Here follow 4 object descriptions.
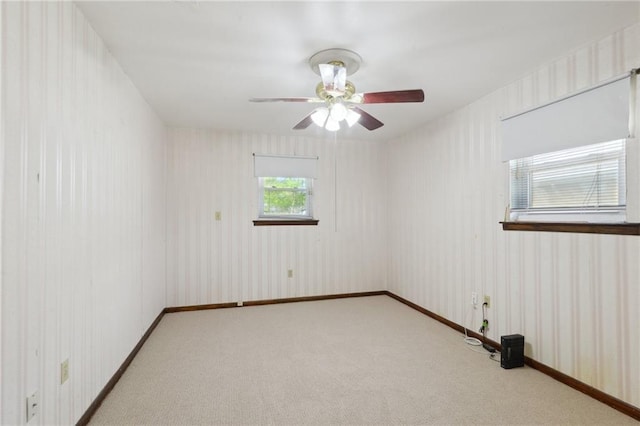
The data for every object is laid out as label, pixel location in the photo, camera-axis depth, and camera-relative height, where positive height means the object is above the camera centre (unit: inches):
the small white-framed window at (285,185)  170.6 +16.9
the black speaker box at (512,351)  95.9 -42.4
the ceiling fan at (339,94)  79.9 +33.0
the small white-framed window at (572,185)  79.3 +8.6
